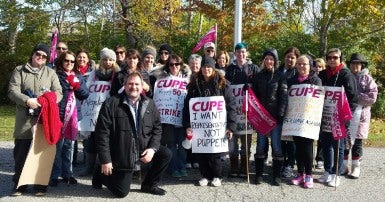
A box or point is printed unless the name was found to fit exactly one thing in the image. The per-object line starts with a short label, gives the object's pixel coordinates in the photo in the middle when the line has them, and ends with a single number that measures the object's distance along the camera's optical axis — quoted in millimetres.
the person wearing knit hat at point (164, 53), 8148
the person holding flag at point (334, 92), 7262
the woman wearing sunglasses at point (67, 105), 7008
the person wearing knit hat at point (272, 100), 7203
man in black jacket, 6391
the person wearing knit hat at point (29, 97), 6395
